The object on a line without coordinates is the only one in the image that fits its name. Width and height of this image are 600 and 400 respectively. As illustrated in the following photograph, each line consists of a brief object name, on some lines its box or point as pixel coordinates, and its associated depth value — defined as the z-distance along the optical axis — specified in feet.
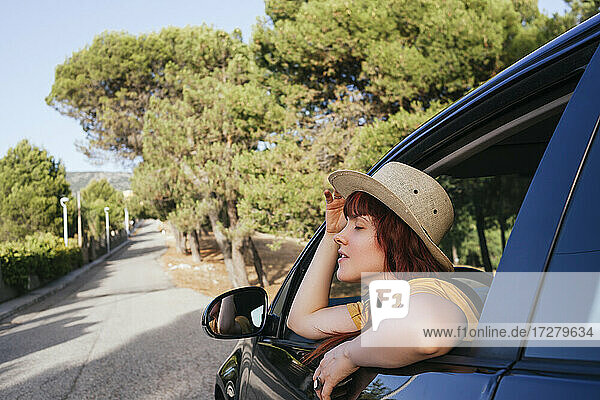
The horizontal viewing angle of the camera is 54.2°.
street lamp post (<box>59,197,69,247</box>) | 106.22
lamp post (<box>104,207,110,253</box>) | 173.39
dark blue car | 2.57
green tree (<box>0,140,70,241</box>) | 111.45
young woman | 3.37
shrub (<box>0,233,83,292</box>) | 59.21
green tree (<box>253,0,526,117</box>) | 35.86
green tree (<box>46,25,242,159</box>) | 92.17
